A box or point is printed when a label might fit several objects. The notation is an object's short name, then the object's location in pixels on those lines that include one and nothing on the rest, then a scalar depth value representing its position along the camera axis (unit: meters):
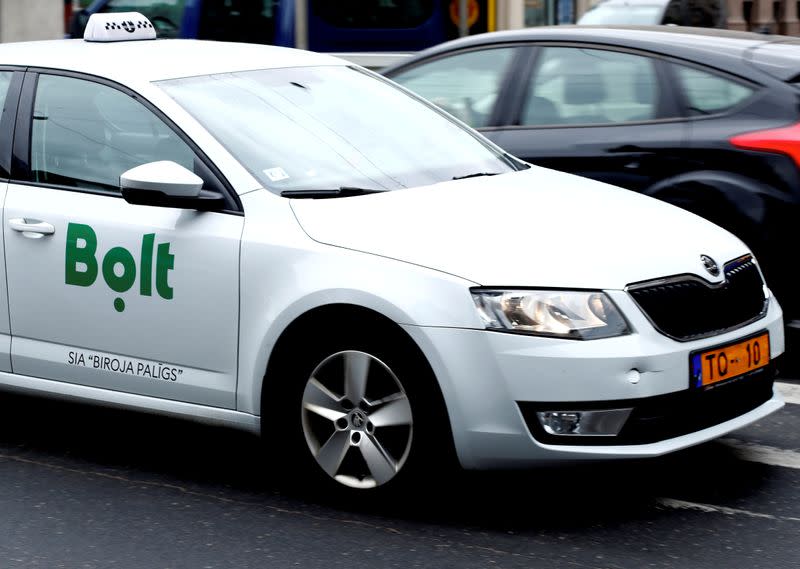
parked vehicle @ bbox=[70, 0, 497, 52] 27.30
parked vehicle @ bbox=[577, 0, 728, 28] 28.22
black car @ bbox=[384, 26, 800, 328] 13.23
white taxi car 9.06
